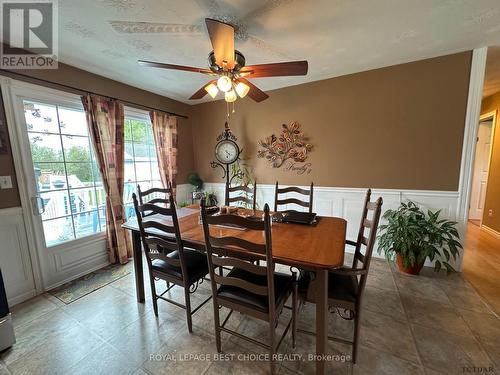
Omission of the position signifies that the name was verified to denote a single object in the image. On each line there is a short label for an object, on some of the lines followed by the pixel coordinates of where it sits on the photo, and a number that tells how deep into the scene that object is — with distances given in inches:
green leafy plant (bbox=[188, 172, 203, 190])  151.1
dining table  47.4
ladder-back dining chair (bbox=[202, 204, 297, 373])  45.8
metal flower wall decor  124.0
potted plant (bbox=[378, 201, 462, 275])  89.8
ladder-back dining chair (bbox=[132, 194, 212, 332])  61.9
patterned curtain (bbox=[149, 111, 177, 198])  133.1
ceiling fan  54.6
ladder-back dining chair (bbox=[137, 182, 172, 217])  83.7
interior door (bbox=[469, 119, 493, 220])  160.4
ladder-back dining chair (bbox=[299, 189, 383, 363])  51.1
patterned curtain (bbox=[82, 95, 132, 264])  100.5
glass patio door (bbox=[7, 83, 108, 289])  84.2
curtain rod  77.4
